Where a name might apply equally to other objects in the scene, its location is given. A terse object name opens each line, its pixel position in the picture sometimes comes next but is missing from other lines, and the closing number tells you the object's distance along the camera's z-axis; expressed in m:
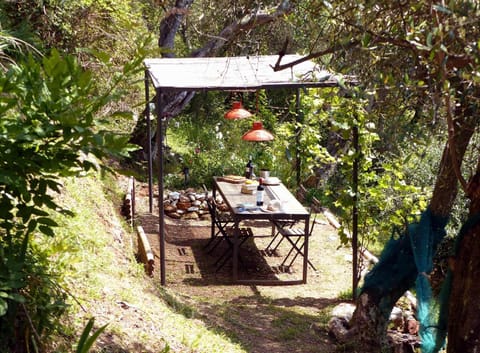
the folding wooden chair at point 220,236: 9.23
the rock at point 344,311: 7.24
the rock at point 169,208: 11.31
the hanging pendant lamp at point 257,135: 8.80
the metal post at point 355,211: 7.89
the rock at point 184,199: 11.43
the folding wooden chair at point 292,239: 8.94
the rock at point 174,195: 11.46
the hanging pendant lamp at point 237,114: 9.37
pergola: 7.91
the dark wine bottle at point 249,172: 10.62
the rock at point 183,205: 11.40
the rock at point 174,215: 11.22
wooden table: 8.50
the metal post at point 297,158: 11.42
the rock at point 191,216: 11.27
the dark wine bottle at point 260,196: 8.80
